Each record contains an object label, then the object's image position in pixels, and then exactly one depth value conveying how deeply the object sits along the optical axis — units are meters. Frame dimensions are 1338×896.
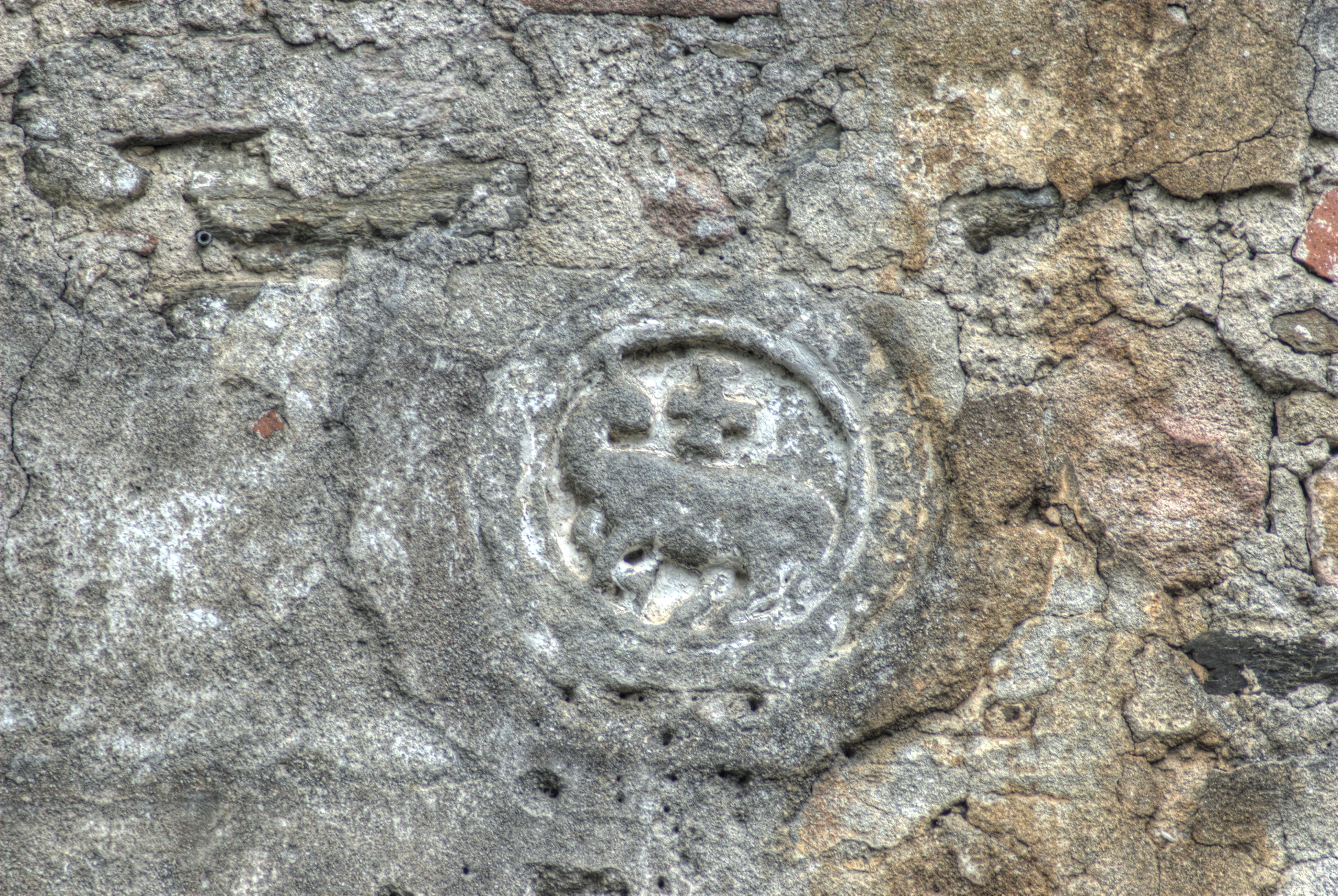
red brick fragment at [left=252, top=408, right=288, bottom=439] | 5.70
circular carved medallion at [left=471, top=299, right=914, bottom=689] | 5.69
